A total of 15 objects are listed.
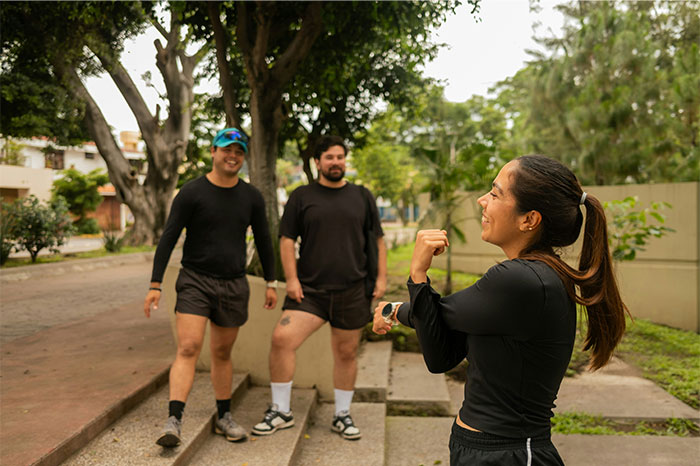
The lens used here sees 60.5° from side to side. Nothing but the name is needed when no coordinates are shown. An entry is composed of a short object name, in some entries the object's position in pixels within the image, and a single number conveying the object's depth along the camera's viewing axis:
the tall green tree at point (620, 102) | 9.87
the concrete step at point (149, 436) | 3.29
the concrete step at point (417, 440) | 4.13
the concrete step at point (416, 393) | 5.11
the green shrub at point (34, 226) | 13.81
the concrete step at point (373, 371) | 5.18
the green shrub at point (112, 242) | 18.08
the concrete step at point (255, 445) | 3.64
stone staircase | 3.50
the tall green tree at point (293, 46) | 6.57
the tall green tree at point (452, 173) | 9.67
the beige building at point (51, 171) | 30.34
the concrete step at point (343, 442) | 3.95
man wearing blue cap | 3.67
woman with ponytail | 1.63
